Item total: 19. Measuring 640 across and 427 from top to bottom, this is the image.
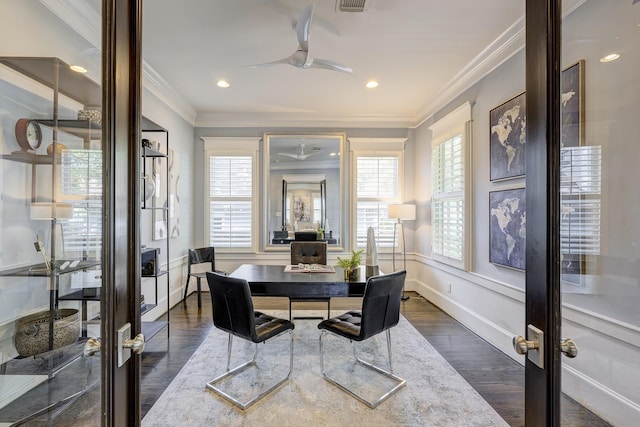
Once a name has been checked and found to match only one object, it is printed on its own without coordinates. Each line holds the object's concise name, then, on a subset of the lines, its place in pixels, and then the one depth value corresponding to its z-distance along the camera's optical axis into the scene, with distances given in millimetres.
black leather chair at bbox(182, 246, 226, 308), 4096
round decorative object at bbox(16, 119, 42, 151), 1479
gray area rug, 1949
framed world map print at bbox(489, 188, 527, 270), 2656
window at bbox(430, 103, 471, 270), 3543
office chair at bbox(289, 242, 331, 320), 3777
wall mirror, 5059
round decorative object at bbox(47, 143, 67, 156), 1353
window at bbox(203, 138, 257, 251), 5000
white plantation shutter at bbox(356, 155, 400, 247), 5074
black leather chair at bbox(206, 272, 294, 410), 2107
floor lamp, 4586
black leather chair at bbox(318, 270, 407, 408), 2137
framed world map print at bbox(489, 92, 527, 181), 2660
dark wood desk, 2676
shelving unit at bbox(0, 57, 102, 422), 1189
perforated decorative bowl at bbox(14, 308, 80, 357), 1356
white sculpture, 2963
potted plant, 2868
